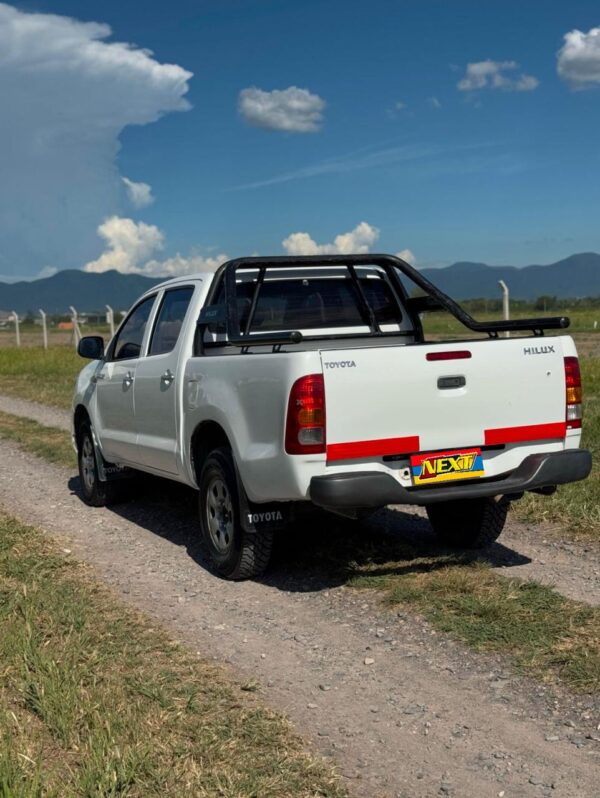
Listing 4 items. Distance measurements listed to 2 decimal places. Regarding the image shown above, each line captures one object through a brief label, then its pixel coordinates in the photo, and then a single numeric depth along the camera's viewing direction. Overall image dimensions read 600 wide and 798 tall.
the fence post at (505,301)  16.44
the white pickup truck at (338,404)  5.05
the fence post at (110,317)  27.98
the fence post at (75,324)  33.72
